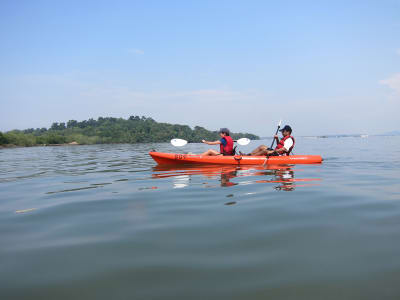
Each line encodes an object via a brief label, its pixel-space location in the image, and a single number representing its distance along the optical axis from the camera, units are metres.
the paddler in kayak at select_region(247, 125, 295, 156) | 9.55
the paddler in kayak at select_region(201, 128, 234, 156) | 9.68
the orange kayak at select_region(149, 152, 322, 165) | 9.38
